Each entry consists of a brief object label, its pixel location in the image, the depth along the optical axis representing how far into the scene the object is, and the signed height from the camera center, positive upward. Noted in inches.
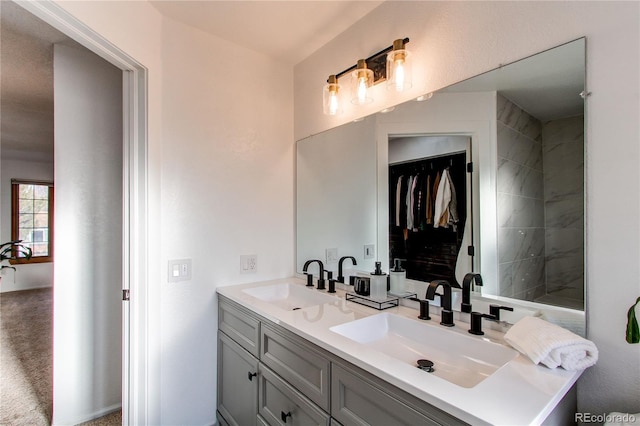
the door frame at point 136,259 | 66.6 -10.0
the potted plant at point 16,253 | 214.1 -27.9
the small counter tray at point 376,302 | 58.6 -17.6
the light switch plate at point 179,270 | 71.1 -13.4
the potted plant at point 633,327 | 33.8 -12.8
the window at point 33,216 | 216.8 -2.4
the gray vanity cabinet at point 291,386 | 35.9 -26.1
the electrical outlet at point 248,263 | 82.1 -13.7
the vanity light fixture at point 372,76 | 58.7 +28.4
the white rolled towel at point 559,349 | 35.1 -15.8
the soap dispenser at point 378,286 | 61.5 -14.7
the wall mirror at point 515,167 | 41.4 +6.6
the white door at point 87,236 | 77.6 -6.0
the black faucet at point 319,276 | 76.1 -16.2
